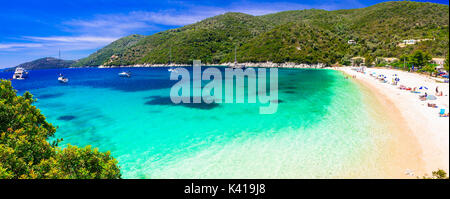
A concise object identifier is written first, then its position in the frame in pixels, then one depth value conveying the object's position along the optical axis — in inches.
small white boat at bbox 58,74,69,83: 3016.7
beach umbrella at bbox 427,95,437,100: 1040.2
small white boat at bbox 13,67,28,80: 4254.4
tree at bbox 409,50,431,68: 2315.5
